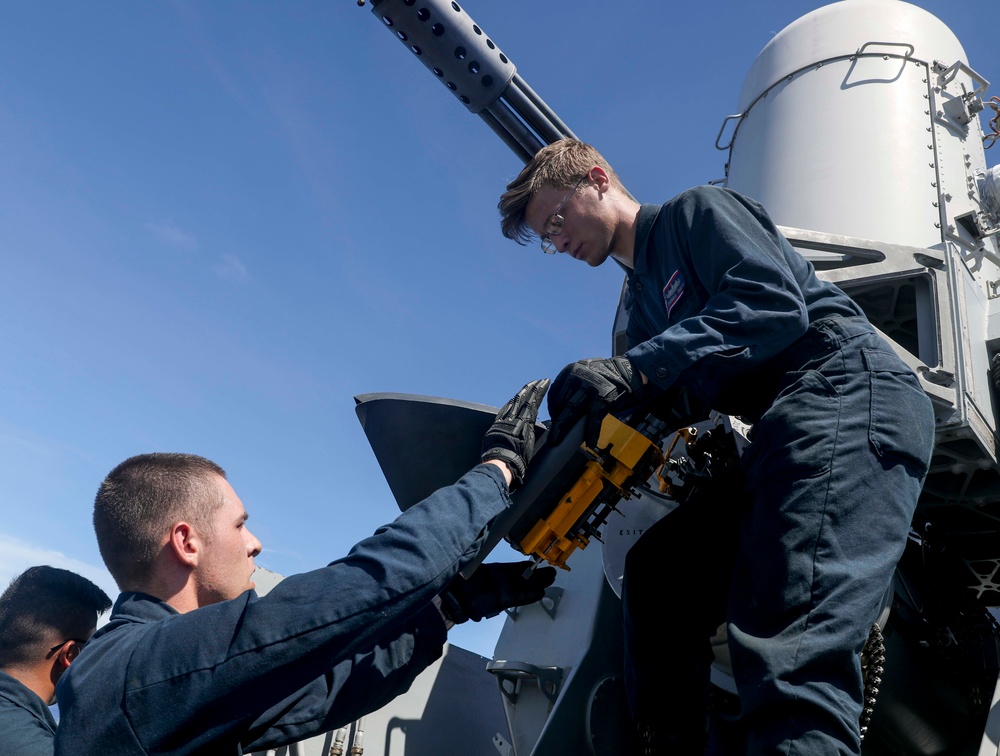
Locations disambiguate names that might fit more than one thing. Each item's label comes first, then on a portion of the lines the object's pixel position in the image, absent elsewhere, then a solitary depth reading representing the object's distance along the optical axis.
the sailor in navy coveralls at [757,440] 1.91
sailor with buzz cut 1.67
